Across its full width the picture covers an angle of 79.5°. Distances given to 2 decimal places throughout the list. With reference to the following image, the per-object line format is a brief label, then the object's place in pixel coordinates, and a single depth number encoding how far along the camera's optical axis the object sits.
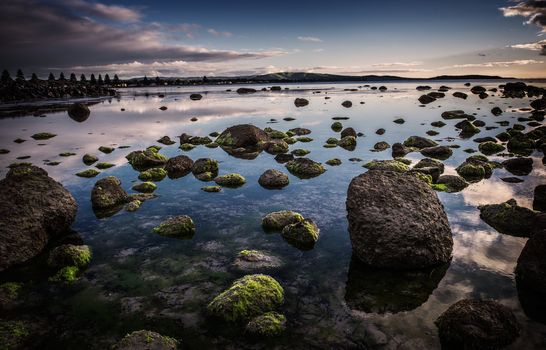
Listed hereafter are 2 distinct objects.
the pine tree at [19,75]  140.30
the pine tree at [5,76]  123.07
